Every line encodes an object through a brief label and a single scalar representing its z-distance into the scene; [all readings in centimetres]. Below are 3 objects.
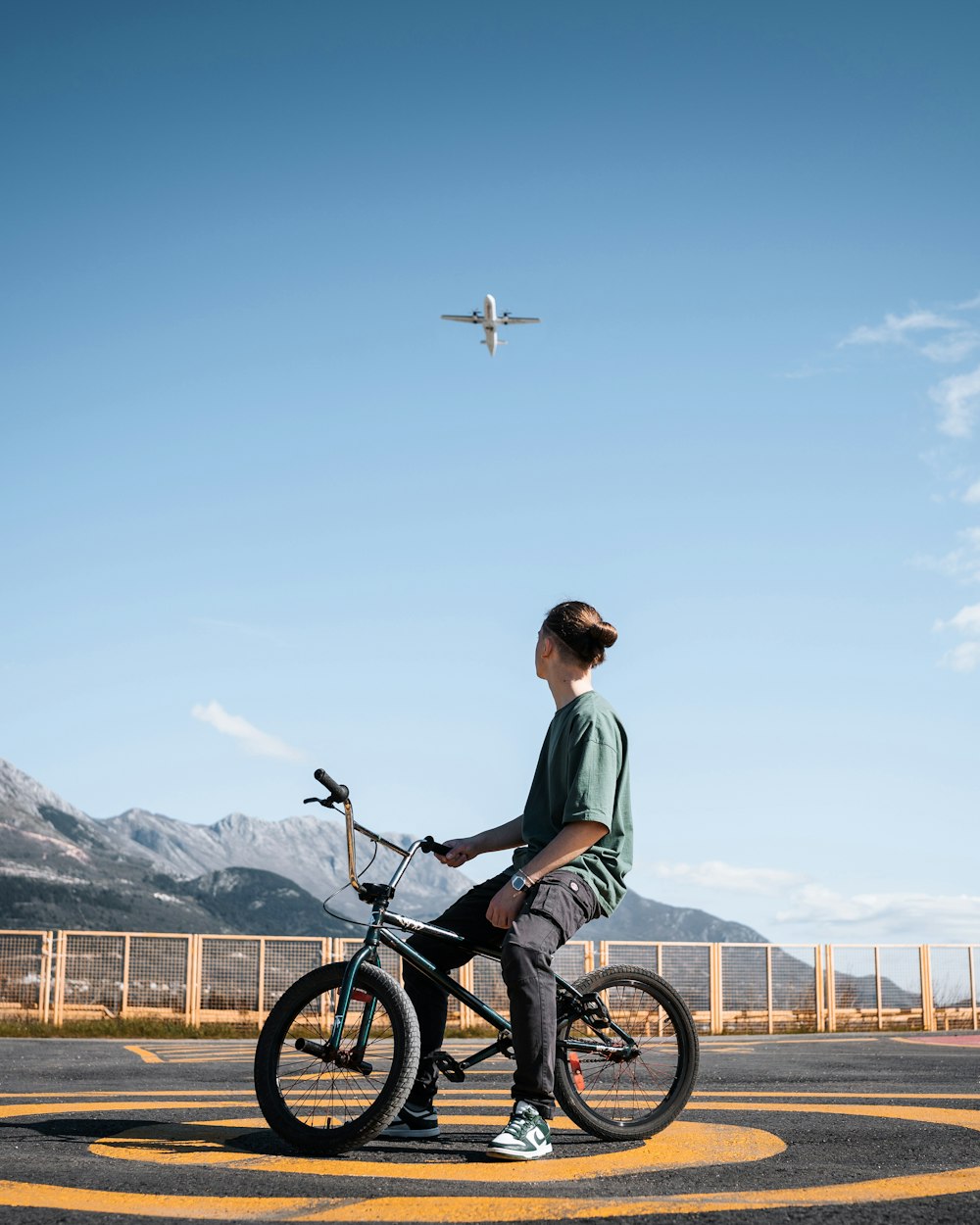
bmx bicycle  387
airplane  5222
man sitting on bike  390
